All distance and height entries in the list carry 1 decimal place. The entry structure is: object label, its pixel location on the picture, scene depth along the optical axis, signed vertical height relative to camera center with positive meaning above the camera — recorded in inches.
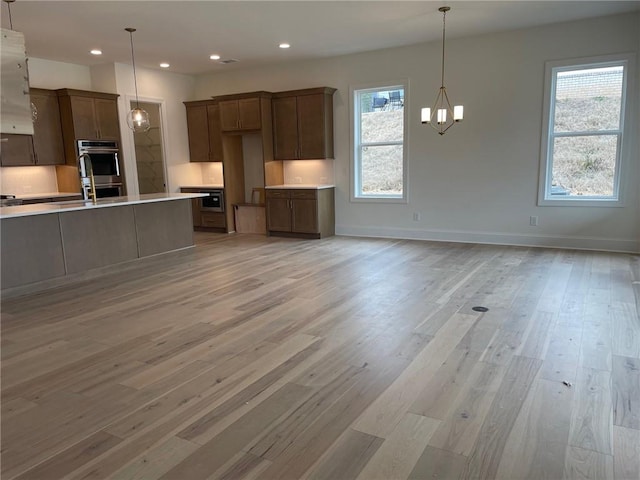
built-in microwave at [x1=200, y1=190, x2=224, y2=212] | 337.4 -21.3
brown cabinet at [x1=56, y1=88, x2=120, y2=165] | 282.8 +37.8
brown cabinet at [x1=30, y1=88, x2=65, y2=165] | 276.7 +29.4
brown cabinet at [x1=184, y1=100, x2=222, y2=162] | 342.0 +31.6
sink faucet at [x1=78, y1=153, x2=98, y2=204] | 210.4 -1.6
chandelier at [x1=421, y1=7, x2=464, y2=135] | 269.1 +32.5
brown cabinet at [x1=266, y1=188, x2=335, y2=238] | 298.8 -28.1
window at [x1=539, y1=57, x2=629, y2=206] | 232.4 +15.3
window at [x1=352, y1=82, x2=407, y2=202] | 289.6 +15.8
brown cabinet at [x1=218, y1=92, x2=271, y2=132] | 310.3 +41.6
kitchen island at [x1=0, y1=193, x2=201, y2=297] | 178.9 -27.0
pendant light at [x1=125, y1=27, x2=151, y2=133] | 236.3 +28.8
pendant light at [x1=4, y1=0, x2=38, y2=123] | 183.0 +70.4
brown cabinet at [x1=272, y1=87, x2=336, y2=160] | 300.2 +30.9
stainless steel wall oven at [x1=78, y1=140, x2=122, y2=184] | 288.0 +10.8
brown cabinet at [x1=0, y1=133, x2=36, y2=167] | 263.0 +15.3
